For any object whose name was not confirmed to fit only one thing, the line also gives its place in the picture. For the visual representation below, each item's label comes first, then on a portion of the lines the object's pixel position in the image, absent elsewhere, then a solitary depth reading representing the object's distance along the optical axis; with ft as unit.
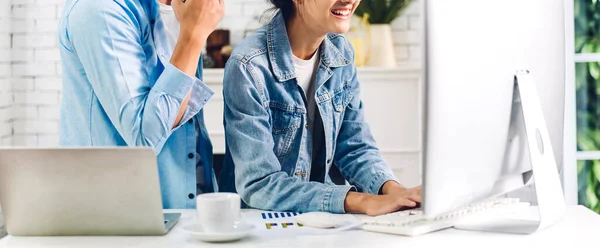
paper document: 4.52
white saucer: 4.28
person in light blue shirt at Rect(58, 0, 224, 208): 5.20
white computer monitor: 3.83
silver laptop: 4.28
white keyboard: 4.48
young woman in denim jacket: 5.34
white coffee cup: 4.37
